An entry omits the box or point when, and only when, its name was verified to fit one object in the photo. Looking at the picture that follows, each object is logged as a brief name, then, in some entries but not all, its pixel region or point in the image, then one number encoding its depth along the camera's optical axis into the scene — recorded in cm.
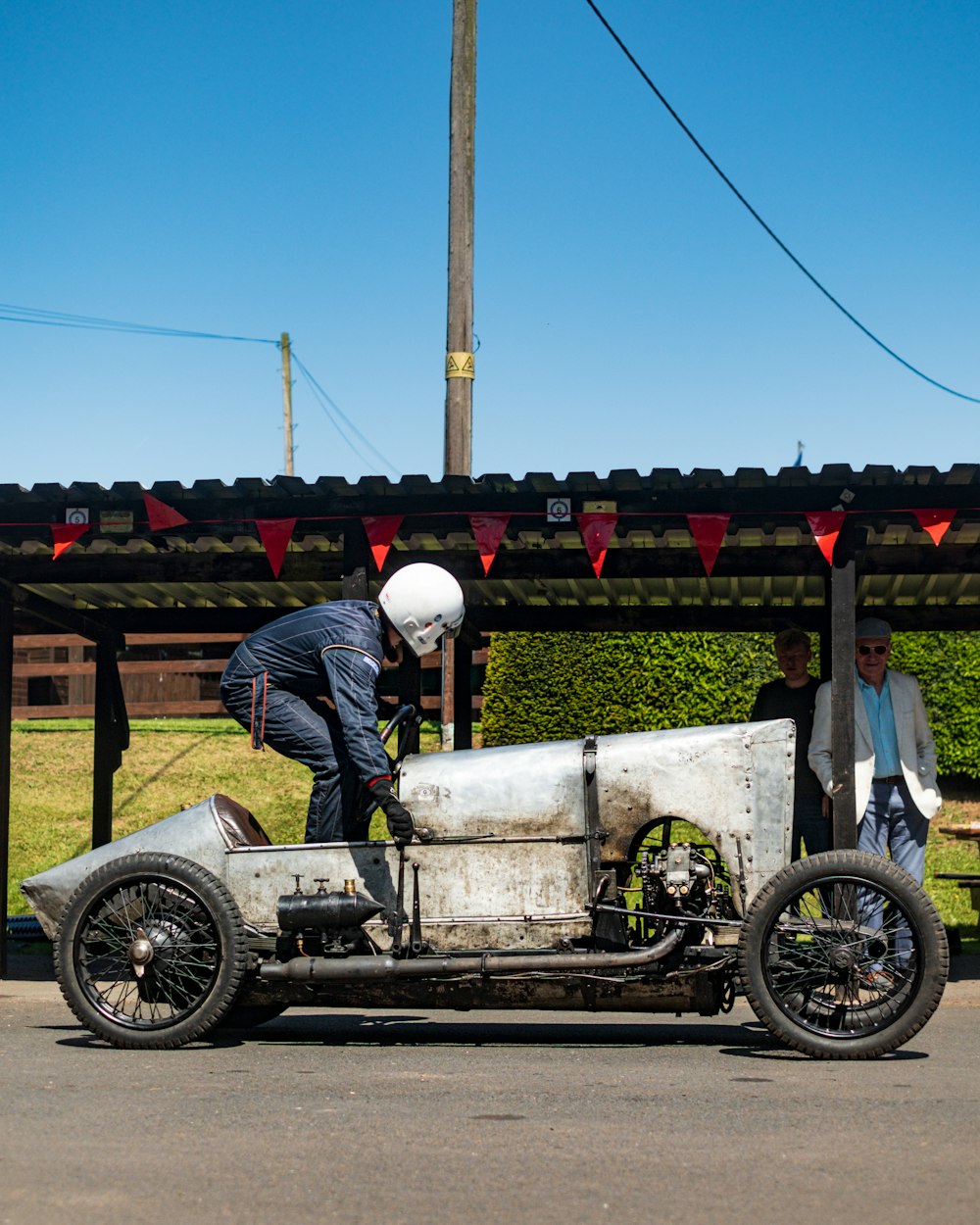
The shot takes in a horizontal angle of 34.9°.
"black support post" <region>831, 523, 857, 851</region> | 841
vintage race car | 633
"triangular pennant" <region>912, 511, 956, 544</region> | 858
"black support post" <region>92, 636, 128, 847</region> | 1244
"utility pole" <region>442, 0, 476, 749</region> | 1357
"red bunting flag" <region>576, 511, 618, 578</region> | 897
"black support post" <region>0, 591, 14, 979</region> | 1041
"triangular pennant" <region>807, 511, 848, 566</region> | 869
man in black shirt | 984
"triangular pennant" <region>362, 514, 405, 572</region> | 910
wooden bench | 1037
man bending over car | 685
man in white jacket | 887
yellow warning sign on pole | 1371
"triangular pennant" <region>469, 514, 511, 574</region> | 896
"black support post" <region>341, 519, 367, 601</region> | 924
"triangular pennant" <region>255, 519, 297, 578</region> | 922
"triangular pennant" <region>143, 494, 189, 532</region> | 915
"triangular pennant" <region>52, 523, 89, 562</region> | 940
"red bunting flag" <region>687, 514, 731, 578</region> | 887
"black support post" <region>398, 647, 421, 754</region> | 893
